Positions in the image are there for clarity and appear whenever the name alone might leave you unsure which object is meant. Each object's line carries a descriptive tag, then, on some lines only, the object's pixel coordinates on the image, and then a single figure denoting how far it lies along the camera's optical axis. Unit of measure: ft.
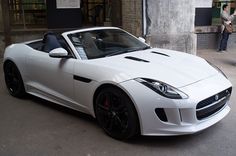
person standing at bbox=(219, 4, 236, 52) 35.88
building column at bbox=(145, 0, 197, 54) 29.68
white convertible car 13.15
